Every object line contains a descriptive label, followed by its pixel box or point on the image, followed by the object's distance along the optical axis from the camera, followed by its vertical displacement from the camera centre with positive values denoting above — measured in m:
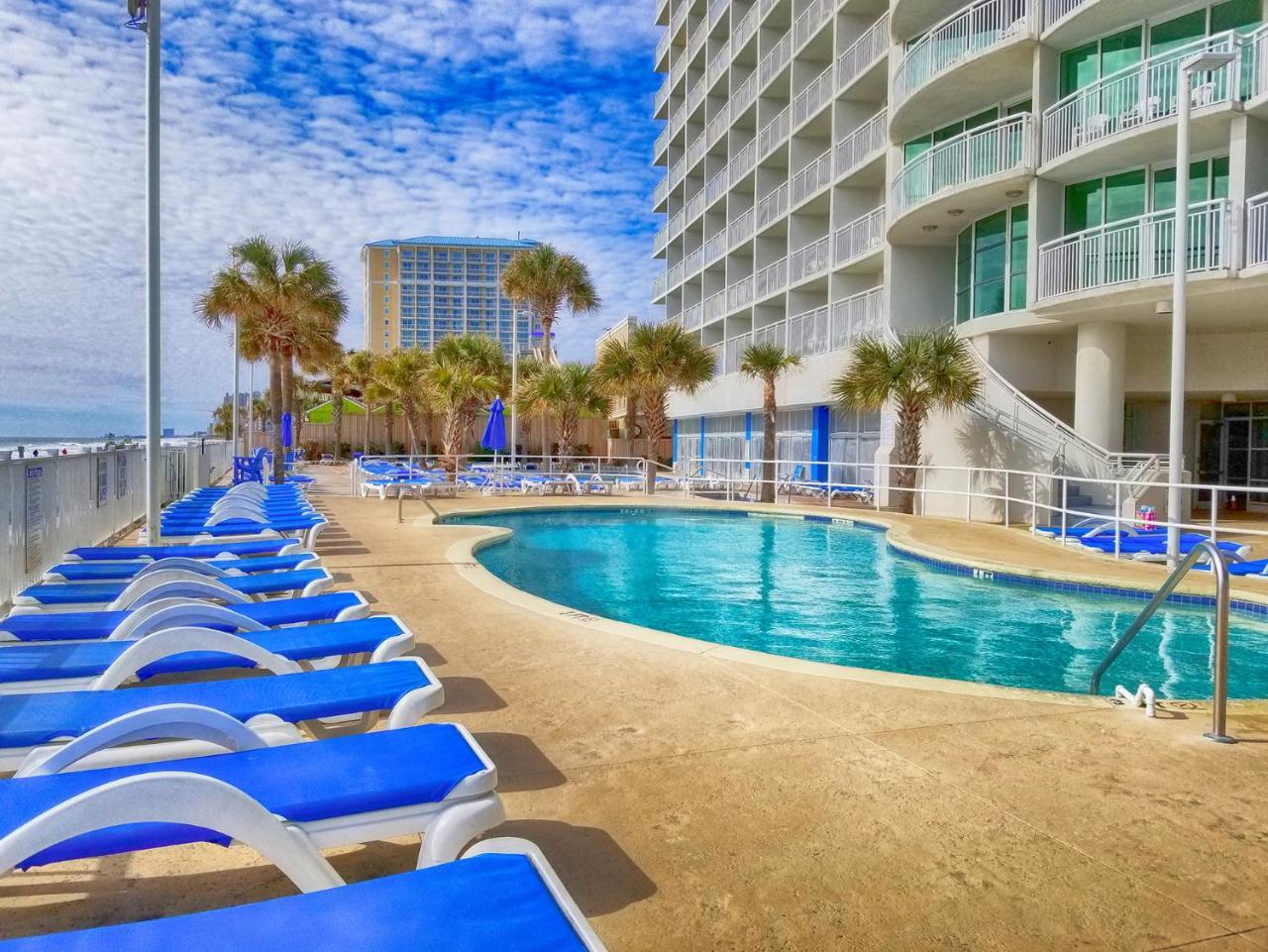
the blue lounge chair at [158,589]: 4.92 -0.93
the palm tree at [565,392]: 27.28 +1.86
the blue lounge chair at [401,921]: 1.57 -0.93
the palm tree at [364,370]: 46.59 +4.30
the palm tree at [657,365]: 22.27 +2.29
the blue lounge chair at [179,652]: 3.51 -0.95
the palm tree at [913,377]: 15.96 +1.45
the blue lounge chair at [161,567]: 5.81 -0.91
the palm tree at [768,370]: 20.11 +1.98
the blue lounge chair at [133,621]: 4.14 -0.92
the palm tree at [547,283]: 30.83 +6.13
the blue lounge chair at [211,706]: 2.69 -0.96
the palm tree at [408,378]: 35.81 +2.96
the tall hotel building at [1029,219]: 13.90 +4.97
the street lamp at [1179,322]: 9.95 +1.61
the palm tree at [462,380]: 23.34 +1.99
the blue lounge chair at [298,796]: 1.92 -0.94
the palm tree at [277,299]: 20.39 +3.64
